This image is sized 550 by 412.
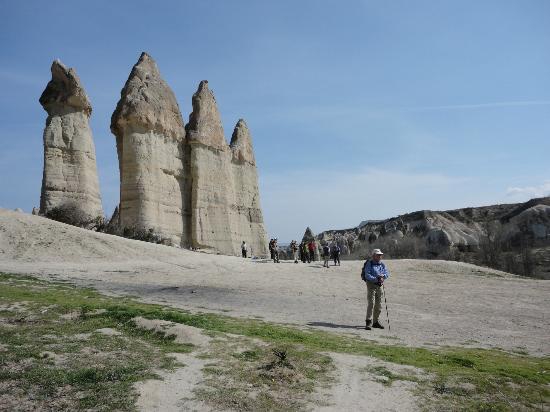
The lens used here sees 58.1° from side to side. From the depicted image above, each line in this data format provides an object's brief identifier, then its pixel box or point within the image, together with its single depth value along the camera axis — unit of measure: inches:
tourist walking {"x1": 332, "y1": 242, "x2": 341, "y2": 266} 1026.6
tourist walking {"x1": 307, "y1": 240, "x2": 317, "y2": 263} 1146.2
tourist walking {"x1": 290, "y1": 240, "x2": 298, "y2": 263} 1163.6
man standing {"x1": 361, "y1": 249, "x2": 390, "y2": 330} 433.4
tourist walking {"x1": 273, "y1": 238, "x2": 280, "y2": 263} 1095.8
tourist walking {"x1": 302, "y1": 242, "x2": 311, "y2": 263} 1144.8
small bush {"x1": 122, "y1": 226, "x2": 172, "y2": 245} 1140.4
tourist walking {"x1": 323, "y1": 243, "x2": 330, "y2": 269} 989.4
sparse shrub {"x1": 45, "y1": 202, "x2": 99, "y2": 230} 1061.1
